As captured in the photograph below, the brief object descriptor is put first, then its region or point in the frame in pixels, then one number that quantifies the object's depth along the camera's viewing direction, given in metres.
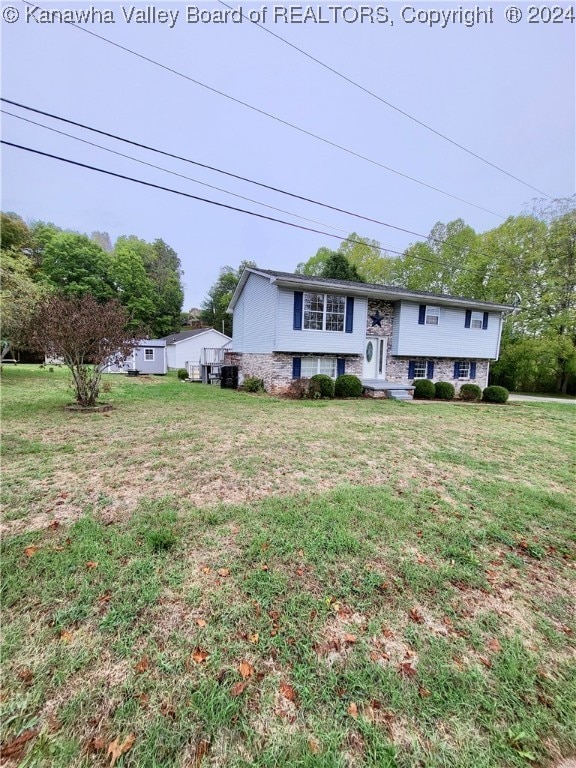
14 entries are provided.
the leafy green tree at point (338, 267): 24.70
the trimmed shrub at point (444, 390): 14.12
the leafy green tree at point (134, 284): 34.78
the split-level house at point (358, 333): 12.51
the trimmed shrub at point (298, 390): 12.15
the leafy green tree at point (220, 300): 40.59
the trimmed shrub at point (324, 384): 12.15
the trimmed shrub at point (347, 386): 12.55
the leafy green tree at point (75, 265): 31.59
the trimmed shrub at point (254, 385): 13.37
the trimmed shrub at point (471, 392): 14.24
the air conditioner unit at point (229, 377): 15.38
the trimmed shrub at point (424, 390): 13.94
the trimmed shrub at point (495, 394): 13.59
